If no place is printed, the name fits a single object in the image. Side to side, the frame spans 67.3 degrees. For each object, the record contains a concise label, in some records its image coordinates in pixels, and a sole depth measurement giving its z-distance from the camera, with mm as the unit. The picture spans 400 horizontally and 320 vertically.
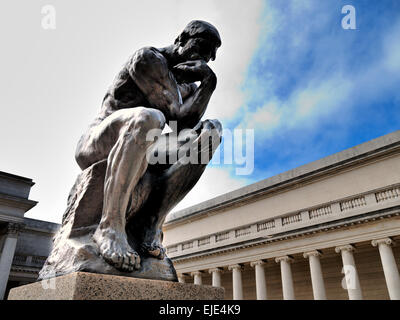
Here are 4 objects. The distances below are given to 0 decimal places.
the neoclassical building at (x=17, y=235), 29750
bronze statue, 2309
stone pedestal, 1886
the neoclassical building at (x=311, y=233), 18672
